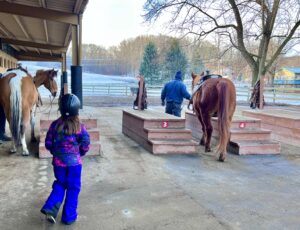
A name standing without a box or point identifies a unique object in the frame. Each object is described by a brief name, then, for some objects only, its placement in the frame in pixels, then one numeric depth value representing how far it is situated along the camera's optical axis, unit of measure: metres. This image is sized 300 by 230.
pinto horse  4.66
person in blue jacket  6.99
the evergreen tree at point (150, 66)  34.12
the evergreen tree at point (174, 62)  33.62
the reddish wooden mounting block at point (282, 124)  6.45
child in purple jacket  2.65
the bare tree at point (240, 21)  15.07
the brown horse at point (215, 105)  4.89
